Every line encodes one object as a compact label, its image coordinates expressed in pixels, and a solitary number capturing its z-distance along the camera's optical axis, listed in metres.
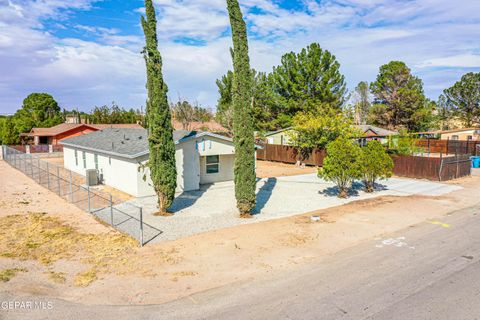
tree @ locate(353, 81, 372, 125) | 84.43
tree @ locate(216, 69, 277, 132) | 41.59
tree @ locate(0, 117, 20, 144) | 46.56
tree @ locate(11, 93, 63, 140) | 62.34
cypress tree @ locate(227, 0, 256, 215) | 13.25
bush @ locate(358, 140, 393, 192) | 17.86
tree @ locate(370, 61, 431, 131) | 50.53
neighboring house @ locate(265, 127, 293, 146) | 38.03
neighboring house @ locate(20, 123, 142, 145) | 46.31
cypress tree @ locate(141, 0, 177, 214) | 13.28
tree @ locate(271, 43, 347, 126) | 39.91
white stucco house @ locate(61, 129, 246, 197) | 17.62
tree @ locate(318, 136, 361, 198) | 16.72
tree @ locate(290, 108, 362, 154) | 28.89
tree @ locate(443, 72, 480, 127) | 58.12
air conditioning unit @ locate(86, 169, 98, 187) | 20.26
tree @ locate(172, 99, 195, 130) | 58.25
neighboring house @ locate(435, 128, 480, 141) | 44.56
